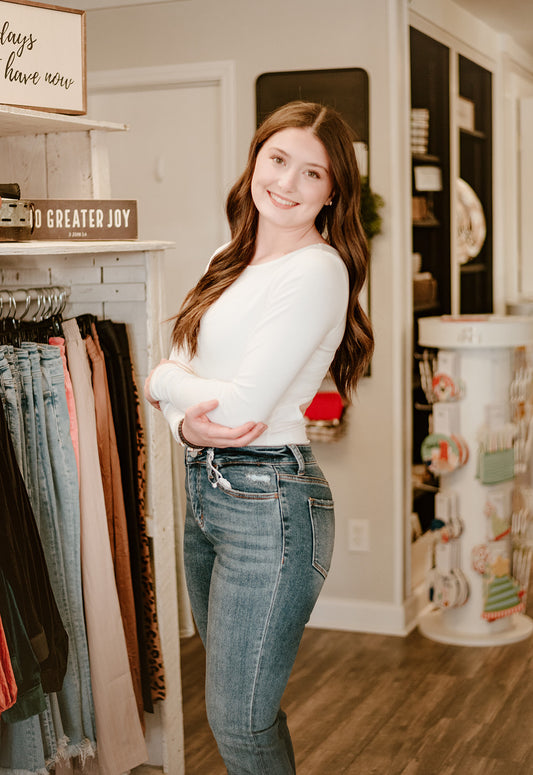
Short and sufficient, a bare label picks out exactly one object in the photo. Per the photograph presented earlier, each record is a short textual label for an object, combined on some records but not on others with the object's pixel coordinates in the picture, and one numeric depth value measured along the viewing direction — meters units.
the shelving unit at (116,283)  2.43
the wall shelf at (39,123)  2.12
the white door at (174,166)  3.96
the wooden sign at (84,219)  2.19
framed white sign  2.11
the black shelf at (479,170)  4.86
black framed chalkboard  3.66
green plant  3.63
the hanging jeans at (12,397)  2.04
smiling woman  1.61
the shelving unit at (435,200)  4.19
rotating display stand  3.71
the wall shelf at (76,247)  1.97
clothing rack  2.19
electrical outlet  3.87
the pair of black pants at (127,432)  2.38
